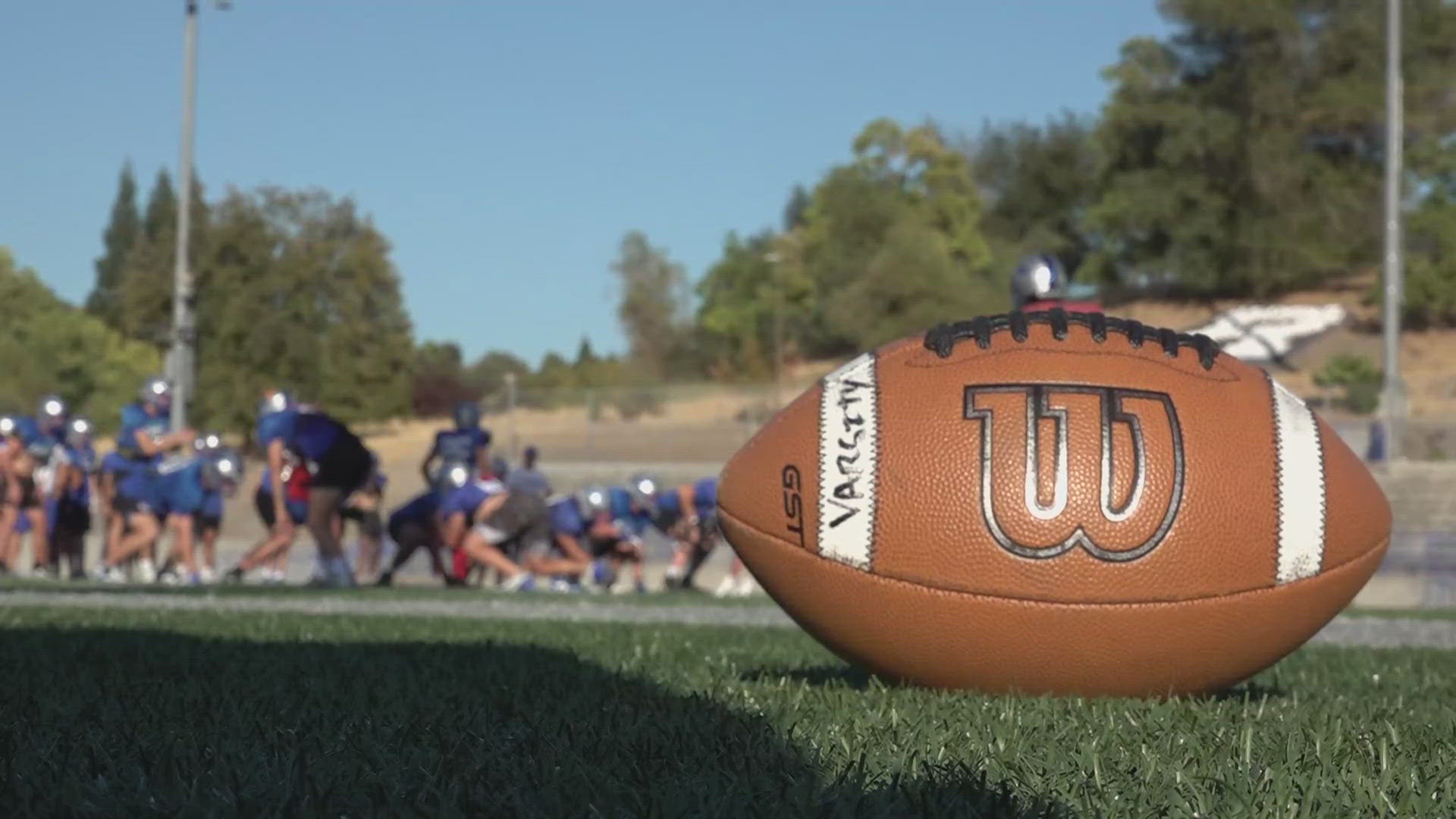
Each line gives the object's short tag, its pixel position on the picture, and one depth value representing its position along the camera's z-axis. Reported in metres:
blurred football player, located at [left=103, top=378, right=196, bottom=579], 17.02
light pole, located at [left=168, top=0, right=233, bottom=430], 26.05
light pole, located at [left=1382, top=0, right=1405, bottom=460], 32.00
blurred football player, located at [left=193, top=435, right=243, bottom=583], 17.91
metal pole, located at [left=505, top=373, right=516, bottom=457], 35.78
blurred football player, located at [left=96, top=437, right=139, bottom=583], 17.67
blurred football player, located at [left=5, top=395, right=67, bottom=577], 18.34
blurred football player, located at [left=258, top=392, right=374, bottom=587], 15.73
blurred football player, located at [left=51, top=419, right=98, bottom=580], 18.47
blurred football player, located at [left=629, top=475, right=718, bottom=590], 18.98
